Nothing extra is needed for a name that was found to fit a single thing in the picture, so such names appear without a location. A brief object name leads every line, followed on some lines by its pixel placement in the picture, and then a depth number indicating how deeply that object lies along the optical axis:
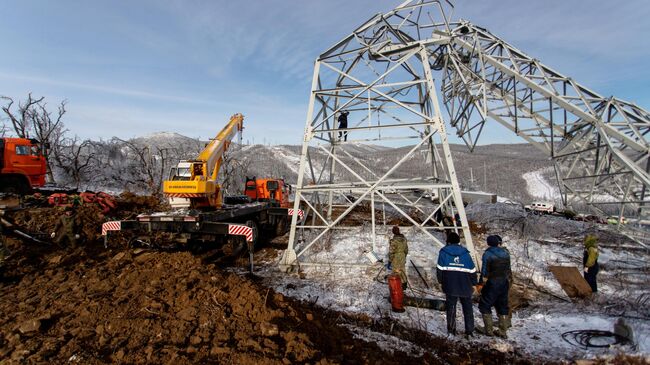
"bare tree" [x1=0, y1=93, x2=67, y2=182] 25.67
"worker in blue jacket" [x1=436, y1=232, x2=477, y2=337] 4.95
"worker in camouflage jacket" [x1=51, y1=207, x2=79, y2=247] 9.59
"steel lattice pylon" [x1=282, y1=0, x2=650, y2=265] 7.38
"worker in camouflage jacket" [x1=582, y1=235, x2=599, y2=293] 6.95
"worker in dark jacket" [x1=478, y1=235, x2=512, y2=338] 4.98
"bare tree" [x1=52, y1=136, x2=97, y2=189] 26.56
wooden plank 6.88
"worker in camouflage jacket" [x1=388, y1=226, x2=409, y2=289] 6.87
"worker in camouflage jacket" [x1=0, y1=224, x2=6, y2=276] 6.14
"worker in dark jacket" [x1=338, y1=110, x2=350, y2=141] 10.04
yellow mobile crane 8.07
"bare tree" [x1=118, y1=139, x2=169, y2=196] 25.97
